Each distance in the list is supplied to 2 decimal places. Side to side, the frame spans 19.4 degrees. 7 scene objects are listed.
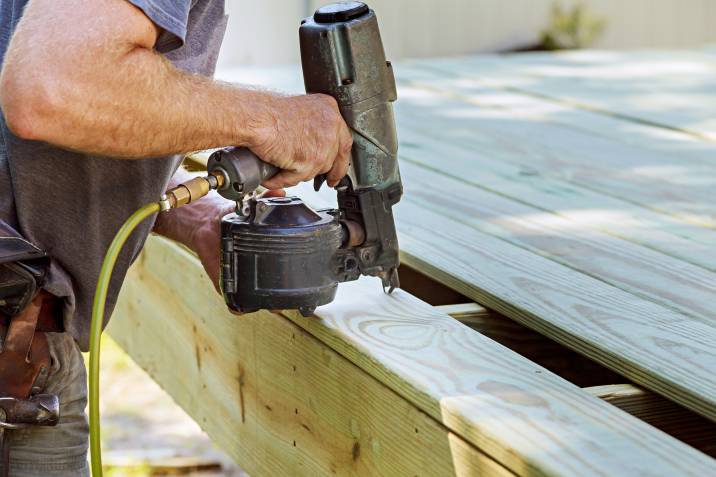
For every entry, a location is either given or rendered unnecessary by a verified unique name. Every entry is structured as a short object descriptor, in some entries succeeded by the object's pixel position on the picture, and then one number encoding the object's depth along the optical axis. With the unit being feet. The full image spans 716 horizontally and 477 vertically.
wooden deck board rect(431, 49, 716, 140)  11.25
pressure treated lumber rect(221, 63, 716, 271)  8.46
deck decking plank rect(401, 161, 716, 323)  7.55
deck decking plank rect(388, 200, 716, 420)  6.75
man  6.33
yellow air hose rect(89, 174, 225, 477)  6.86
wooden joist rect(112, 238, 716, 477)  6.17
